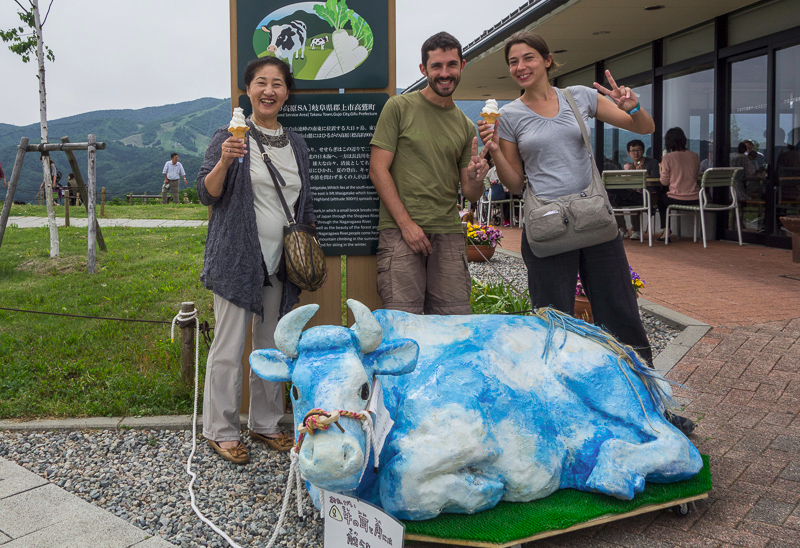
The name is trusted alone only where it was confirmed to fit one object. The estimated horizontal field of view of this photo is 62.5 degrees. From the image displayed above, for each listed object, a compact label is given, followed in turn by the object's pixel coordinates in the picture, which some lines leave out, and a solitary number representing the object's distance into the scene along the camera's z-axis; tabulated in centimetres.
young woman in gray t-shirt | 355
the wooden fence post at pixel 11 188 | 712
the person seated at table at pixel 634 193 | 1168
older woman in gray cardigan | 351
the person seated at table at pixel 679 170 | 1088
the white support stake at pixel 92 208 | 900
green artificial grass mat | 265
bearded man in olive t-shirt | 372
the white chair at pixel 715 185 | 1021
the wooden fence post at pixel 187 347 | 449
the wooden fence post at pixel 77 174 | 931
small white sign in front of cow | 240
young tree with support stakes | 1143
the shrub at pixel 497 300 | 625
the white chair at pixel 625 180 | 1050
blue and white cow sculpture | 242
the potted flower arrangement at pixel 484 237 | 1014
